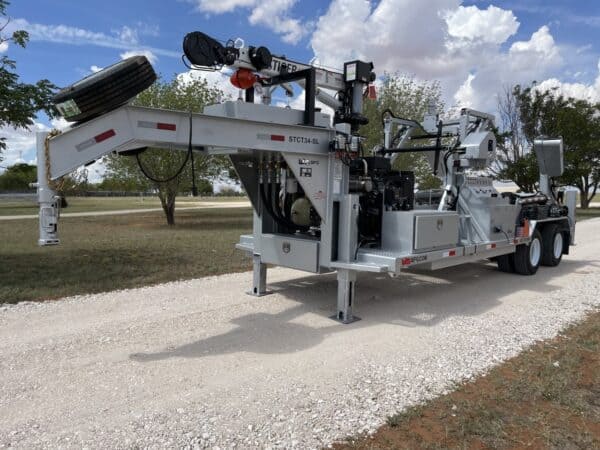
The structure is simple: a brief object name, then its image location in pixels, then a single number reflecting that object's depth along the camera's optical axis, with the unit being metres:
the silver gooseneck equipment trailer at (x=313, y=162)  4.34
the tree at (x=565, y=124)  30.03
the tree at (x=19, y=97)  8.82
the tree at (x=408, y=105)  23.30
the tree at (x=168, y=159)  20.23
